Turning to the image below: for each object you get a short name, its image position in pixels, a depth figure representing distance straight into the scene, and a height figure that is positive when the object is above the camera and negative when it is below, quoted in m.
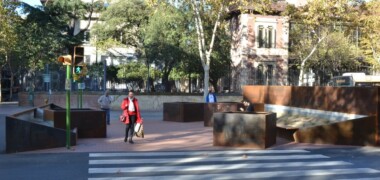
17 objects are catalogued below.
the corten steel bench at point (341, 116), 14.21 -1.01
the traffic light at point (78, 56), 13.20 +0.82
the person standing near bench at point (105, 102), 20.52 -0.75
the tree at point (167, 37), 35.28 +3.76
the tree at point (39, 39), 39.56 +4.03
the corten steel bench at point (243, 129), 13.35 -1.28
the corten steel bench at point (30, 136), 12.30 -1.41
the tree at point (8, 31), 36.06 +4.24
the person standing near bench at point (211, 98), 22.33 -0.61
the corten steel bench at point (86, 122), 15.49 -1.24
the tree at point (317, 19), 31.83 +5.05
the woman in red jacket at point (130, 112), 14.36 -0.83
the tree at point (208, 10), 27.48 +4.68
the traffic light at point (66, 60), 12.93 +0.69
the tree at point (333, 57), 41.29 +2.65
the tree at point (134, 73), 37.62 +0.98
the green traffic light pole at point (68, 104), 12.67 -0.53
